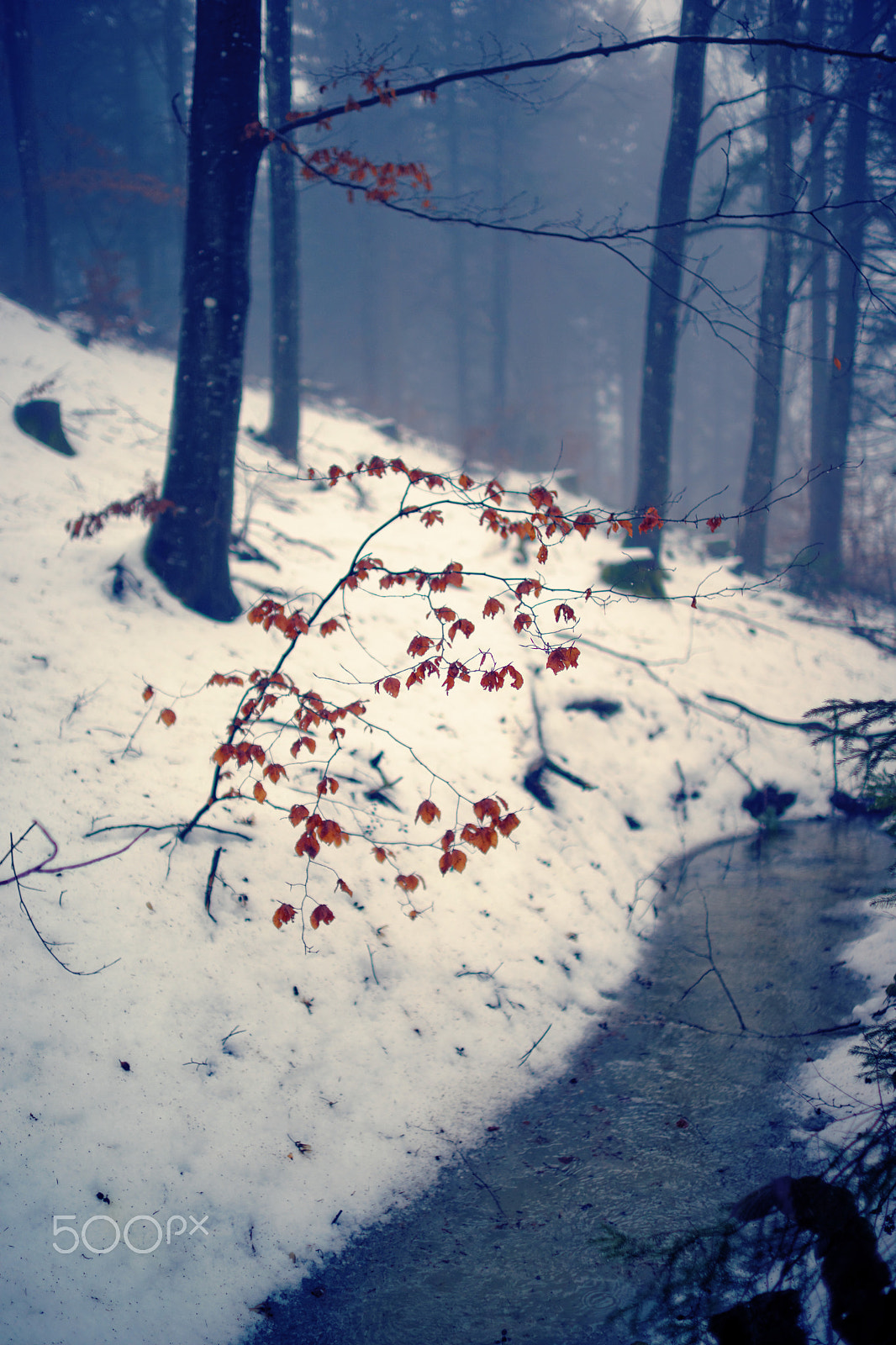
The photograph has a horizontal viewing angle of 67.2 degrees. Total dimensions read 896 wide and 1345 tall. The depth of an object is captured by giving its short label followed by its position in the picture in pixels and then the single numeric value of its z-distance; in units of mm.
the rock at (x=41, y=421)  7824
